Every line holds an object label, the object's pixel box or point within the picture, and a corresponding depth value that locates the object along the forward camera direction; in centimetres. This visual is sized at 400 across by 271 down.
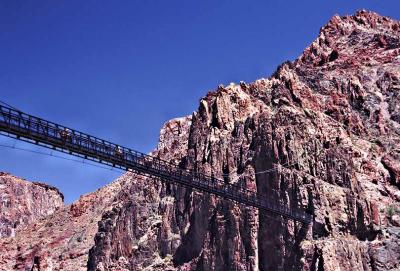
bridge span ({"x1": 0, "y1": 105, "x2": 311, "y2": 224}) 5466
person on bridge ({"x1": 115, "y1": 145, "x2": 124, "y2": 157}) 6562
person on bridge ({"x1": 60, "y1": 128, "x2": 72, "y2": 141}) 5848
